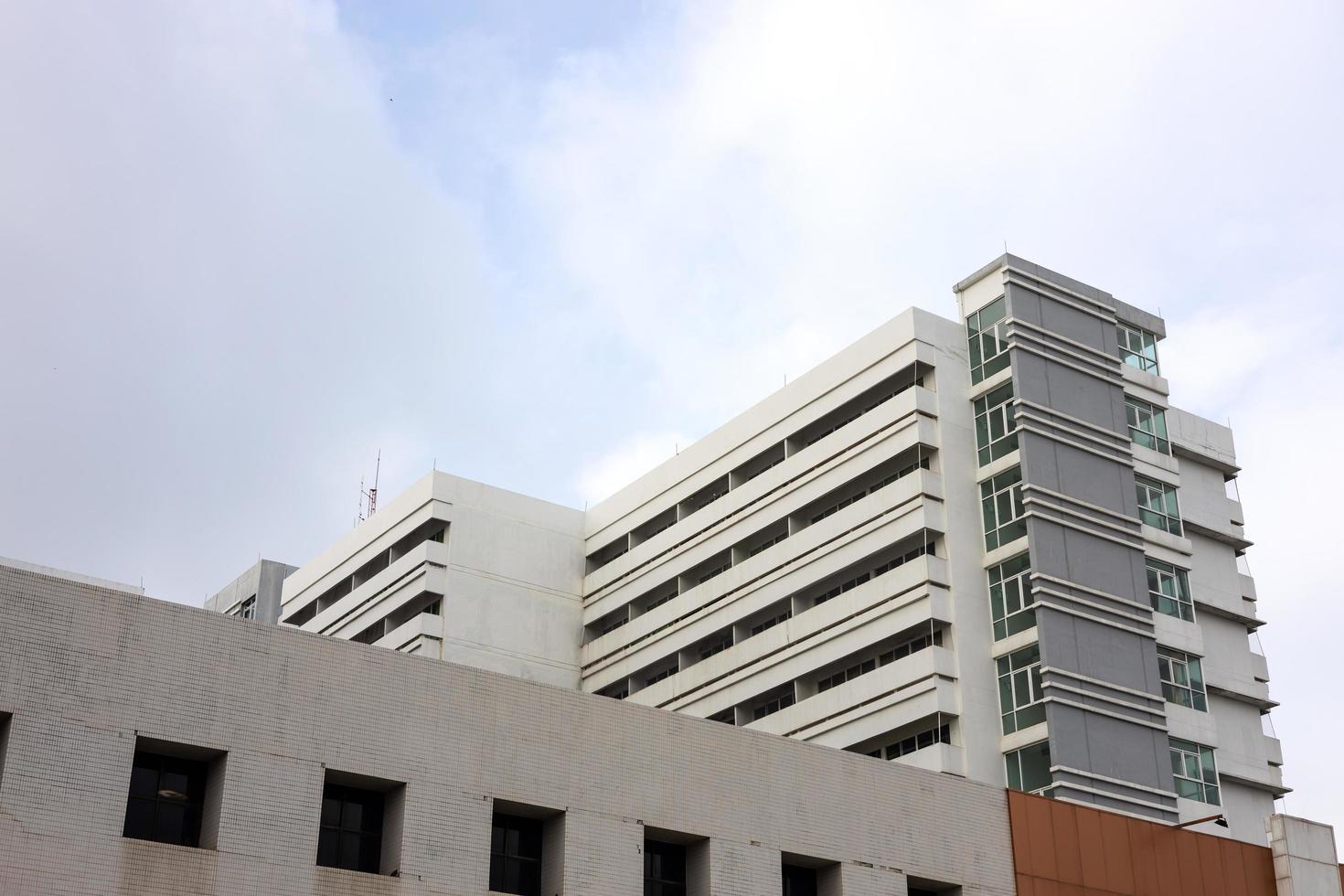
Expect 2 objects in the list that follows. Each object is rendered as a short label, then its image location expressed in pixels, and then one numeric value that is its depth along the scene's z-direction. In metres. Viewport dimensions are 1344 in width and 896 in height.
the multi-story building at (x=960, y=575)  66.75
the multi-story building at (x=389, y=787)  28.00
